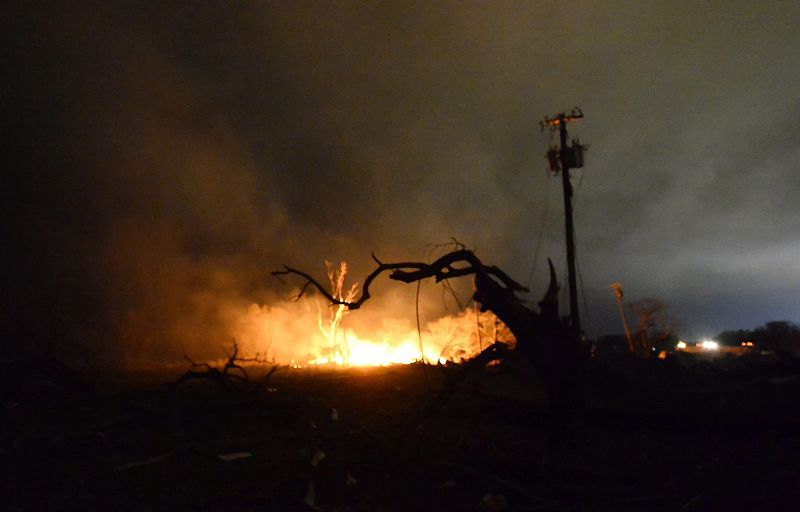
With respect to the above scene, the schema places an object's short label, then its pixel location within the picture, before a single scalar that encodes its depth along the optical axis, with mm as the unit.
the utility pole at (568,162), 21469
